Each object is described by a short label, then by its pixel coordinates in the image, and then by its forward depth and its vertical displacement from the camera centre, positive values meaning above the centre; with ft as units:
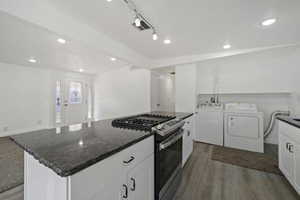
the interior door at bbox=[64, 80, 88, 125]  16.28 -0.30
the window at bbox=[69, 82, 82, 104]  16.70 +0.95
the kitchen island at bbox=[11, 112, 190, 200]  1.94 -1.20
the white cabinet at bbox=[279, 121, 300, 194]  4.88 -2.29
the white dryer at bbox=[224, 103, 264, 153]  9.45 -2.21
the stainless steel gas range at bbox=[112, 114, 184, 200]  4.05 -1.86
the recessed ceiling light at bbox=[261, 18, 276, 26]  6.12 +3.85
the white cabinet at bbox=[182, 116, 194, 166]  7.06 -2.45
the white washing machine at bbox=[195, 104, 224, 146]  10.78 -2.20
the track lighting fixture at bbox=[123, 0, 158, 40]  5.32 +3.90
